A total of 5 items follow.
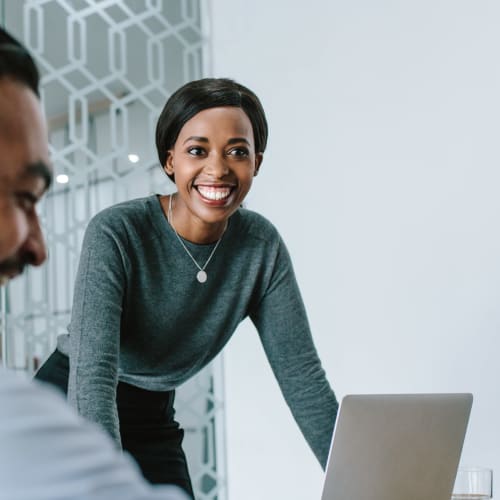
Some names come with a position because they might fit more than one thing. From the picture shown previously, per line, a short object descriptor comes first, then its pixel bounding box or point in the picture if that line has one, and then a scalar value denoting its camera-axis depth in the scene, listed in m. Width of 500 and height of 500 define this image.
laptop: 1.36
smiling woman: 1.80
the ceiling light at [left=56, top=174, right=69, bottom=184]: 3.26
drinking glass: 1.48
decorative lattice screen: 3.16
